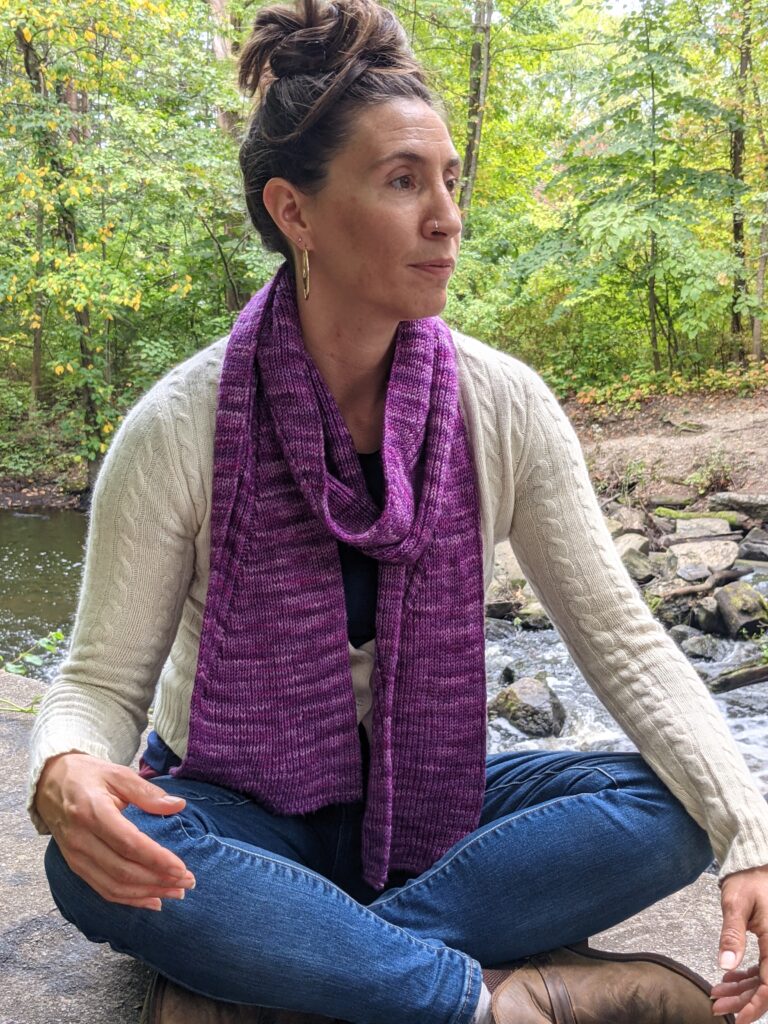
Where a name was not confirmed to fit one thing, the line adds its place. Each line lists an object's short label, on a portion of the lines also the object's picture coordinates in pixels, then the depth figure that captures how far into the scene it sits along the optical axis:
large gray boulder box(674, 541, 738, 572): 5.32
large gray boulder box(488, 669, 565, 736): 3.86
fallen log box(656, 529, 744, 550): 5.79
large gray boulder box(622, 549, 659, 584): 5.30
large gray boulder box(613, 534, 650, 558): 5.56
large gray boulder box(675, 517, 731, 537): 5.91
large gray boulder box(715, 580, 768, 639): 4.59
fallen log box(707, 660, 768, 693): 4.10
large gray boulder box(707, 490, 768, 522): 6.10
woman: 1.19
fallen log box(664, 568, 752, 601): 4.97
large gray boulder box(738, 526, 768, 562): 5.49
